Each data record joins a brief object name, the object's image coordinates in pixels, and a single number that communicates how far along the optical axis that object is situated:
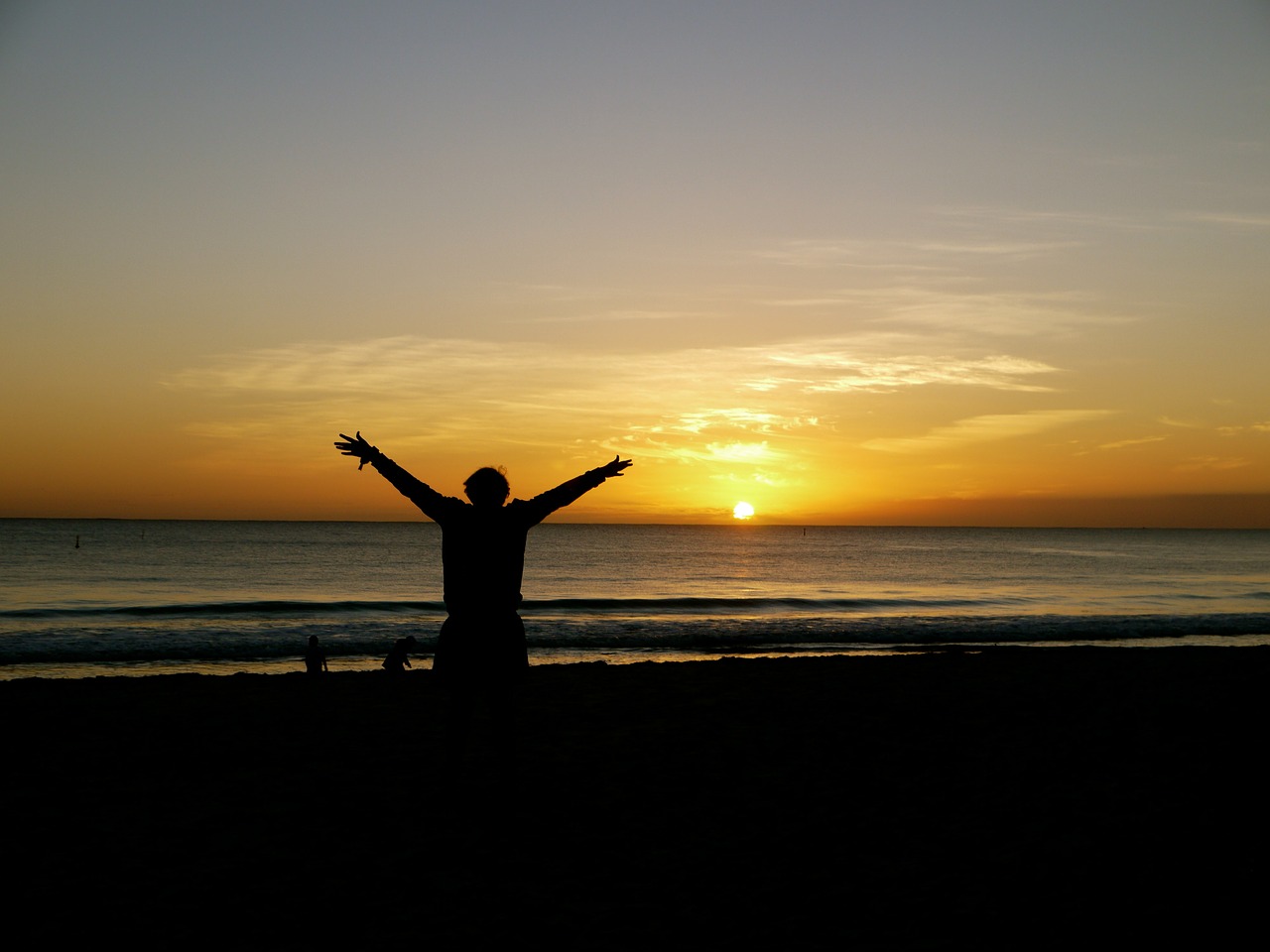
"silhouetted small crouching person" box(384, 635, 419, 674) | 15.00
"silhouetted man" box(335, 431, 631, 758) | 6.00
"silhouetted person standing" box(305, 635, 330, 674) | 15.66
